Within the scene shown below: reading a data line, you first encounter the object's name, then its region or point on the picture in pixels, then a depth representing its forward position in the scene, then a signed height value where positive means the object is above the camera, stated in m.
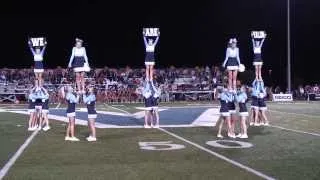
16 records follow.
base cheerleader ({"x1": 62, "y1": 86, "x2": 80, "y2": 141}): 14.25 -0.33
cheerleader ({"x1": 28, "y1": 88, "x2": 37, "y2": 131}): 16.88 -0.27
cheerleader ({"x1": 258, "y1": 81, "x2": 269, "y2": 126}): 18.36 -0.17
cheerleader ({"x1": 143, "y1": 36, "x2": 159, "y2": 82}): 17.88 +1.26
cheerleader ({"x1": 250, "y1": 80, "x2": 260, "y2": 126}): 18.31 -0.17
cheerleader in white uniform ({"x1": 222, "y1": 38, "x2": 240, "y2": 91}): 16.84 +1.15
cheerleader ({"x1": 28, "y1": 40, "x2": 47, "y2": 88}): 17.33 +1.10
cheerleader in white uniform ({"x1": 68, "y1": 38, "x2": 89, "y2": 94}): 15.85 +1.00
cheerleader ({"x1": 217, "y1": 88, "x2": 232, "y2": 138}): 14.82 -0.34
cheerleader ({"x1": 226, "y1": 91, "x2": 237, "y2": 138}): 14.86 -0.25
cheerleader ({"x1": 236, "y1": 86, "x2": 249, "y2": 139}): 14.64 -0.29
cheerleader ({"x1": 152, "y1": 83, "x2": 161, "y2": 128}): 17.69 -0.15
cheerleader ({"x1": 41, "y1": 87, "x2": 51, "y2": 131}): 16.98 -0.24
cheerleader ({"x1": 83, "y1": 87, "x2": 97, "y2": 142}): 14.16 -0.31
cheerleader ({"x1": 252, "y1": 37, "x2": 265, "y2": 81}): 18.91 +1.32
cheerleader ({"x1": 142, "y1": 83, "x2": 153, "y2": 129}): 17.64 -0.12
